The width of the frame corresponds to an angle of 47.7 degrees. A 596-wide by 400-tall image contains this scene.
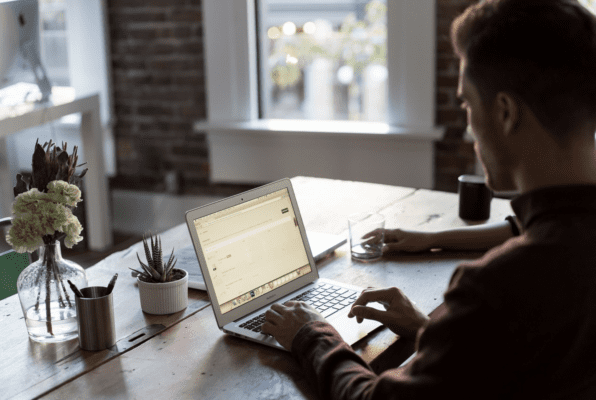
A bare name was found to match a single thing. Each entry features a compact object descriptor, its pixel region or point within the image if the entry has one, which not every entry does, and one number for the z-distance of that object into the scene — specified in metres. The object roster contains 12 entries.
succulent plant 1.46
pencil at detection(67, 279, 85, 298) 1.30
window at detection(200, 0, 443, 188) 3.30
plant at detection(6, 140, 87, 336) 1.29
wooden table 1.16
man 0.84
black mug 2.05
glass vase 1.35
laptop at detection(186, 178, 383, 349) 1.37
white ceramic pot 1.45
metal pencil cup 1.29
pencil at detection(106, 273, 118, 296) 1.30
